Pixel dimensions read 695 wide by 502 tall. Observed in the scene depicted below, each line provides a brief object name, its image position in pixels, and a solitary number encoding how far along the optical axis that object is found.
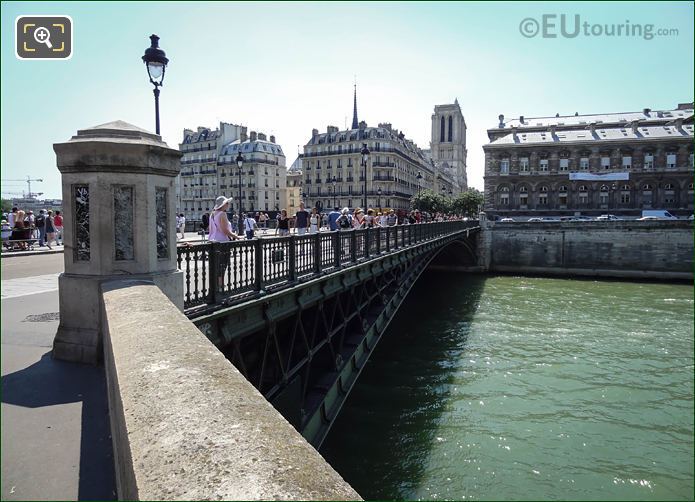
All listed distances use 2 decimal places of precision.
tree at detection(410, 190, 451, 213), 70.12
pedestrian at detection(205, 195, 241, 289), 7.16
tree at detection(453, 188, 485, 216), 76.40
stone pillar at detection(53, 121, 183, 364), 4.68
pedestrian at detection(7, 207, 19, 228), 20.13
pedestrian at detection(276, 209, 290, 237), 16.35
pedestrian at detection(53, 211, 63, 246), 21.48
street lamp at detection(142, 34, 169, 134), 8.33
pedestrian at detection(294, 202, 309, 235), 12.96
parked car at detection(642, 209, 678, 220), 58.78
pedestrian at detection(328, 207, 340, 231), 15.19
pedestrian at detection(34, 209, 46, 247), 20.53
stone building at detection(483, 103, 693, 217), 62.44
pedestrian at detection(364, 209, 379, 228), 17.99
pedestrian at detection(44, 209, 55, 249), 20.18
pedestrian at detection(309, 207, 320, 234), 15.10
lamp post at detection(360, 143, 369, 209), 19.91
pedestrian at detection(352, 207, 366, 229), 17.02
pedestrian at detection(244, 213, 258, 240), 17.17
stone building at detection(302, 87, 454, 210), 73.38
